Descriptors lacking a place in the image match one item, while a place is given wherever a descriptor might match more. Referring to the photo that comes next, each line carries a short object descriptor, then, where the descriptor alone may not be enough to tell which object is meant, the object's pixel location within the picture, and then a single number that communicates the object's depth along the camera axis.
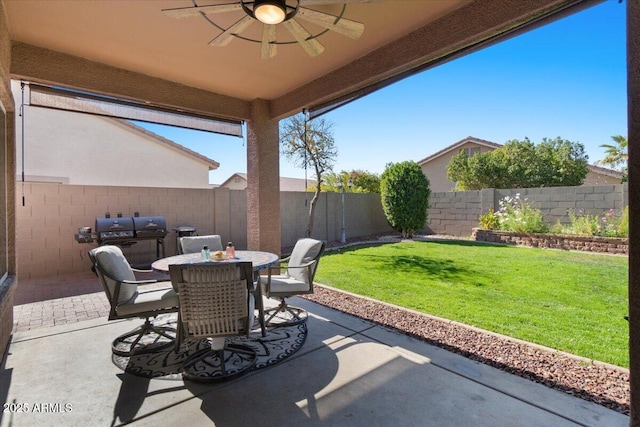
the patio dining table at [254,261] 3.26
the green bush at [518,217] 9.16
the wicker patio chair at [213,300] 2.50
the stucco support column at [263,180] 5.89
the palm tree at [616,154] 18.00
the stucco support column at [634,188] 1.69
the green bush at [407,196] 11.10
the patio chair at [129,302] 3.03
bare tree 10.23
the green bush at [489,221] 10.23
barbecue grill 6.25
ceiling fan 2.42
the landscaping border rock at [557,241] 7.56
